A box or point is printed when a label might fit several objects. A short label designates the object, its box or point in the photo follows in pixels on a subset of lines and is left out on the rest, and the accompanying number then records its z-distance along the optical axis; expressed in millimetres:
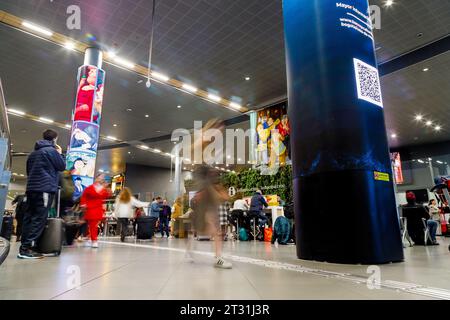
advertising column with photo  8156
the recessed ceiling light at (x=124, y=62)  10204
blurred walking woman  3180
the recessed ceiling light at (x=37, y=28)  8430
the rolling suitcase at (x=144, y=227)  8320
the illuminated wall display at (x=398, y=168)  18203
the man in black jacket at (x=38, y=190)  3576
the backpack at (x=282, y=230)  7271
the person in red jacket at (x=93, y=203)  5859
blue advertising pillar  3125
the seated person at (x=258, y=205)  8523
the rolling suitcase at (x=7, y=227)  7130
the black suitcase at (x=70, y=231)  5898
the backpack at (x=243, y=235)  8922
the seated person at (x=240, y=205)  9453
